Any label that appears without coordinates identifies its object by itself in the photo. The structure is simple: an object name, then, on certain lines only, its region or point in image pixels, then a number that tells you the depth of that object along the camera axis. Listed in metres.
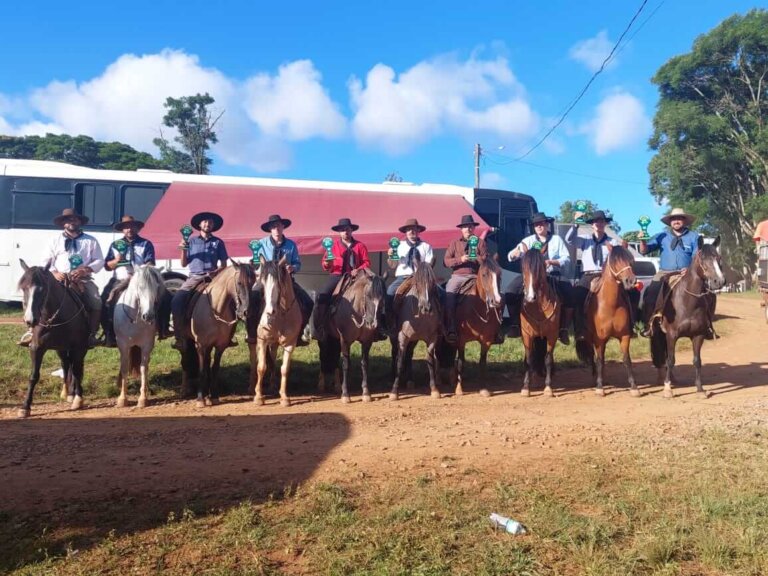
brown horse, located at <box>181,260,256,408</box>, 8.20
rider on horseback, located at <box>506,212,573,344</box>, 9.30
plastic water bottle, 3.81
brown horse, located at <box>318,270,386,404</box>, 8.34
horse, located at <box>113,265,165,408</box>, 7.88
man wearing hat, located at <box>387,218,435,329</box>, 9.30
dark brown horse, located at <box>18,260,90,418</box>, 7.34
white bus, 14.27
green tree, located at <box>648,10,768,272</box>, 28.94
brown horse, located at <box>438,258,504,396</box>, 8.77
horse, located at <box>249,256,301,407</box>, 7.83
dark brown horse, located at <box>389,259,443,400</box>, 8.41
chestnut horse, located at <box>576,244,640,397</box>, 8.62
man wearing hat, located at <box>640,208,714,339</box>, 9.08
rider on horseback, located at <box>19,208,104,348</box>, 8.24
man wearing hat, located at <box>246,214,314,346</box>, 8.70
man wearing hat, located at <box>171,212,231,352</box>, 8.73
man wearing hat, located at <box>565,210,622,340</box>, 9.33
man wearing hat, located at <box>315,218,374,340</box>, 9.16
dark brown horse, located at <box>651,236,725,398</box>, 8.28
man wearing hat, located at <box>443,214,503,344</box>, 9.16
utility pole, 33.16
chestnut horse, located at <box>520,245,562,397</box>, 8.31
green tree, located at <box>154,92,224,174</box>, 35.97
